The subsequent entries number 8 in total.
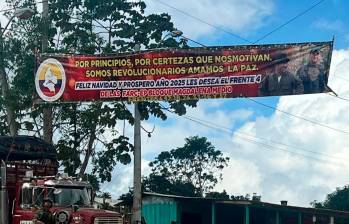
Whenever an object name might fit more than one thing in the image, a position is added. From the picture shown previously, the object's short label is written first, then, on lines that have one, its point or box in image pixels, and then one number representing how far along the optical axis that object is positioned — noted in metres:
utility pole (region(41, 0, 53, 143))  25.64
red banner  17.17
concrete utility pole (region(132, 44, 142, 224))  21.17
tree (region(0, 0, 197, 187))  25.23
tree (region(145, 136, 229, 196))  63.30
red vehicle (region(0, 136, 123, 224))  14.06
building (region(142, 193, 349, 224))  29.06
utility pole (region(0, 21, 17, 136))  25.27
